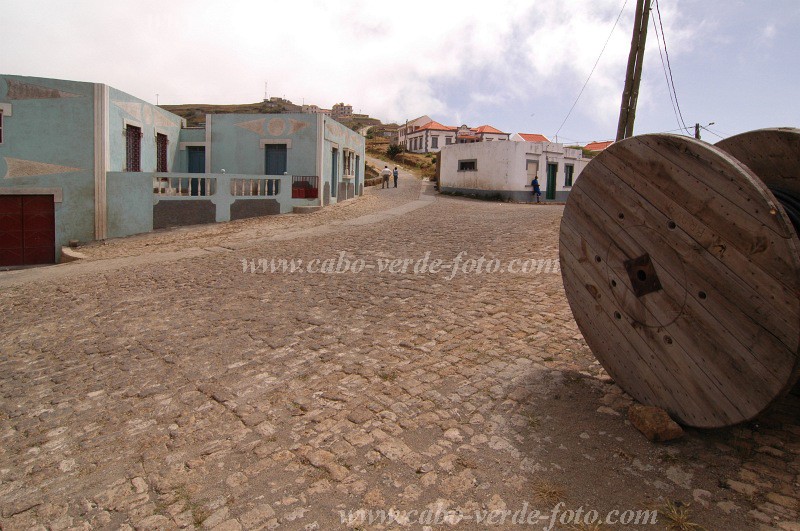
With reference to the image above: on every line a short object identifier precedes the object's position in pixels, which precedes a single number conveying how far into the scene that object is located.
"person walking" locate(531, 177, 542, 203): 27.46
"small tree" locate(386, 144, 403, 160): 54.78
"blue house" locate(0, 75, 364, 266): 15.86
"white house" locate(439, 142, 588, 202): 27.83
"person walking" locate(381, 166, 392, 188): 32.75
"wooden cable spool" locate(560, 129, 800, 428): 2.53
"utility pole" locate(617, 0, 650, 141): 11.20
